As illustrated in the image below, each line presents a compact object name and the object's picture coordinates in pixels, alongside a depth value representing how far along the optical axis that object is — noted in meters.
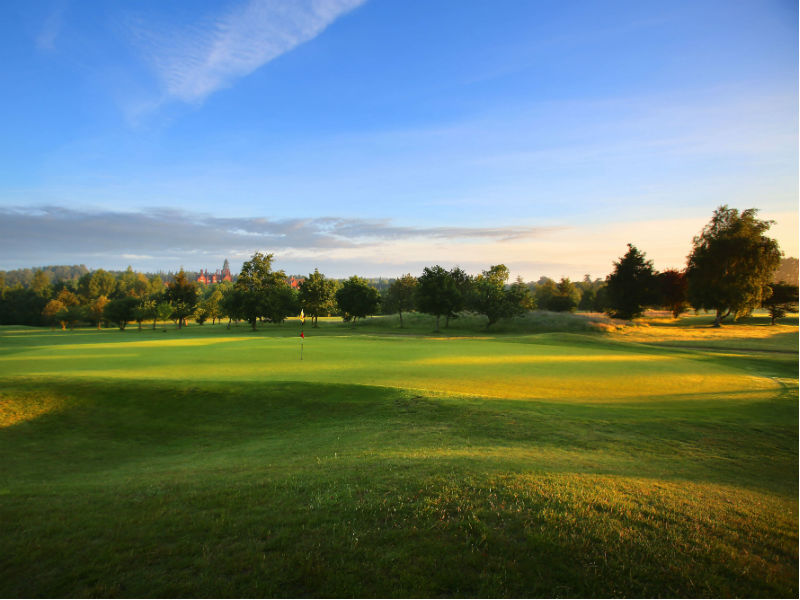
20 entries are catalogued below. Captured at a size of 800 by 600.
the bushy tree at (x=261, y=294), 74.12
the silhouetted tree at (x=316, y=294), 75.81
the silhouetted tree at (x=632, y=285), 67.75
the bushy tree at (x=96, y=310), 91.81
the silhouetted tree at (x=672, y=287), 71.31
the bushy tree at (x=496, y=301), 64.81
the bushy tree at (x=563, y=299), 91.50
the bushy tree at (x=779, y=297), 65.37
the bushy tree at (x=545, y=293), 98.49
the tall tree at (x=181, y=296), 84.19
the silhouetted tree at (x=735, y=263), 55.59
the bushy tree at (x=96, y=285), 124.06
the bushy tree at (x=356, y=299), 73.19
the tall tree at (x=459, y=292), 65.06
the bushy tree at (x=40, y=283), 115.46
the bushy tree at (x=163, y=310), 77.69
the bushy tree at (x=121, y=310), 84.94
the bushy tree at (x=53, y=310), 93.50
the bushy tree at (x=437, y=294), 64.44
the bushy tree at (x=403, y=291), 94.81
